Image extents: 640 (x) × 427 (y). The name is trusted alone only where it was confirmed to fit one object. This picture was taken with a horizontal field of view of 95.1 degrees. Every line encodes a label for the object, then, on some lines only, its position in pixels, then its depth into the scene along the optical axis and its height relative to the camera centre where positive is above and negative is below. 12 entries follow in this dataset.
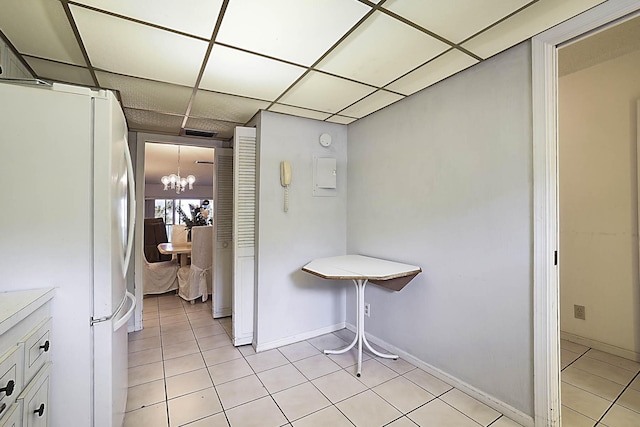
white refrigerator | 1.14 -0.04
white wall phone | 2.72 +0.35
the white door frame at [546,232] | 1.56 -0.09
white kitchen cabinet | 0.87 -0.47
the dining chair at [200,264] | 4.09 -0.70
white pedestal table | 2.11 -0.43
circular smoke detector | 2.96 +0.77
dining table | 4.50 -0.56
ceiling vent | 3.30 +0.96
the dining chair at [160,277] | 4.34 -0.94
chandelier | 5.68 +0.68
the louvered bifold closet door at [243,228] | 2.78 -0.12
